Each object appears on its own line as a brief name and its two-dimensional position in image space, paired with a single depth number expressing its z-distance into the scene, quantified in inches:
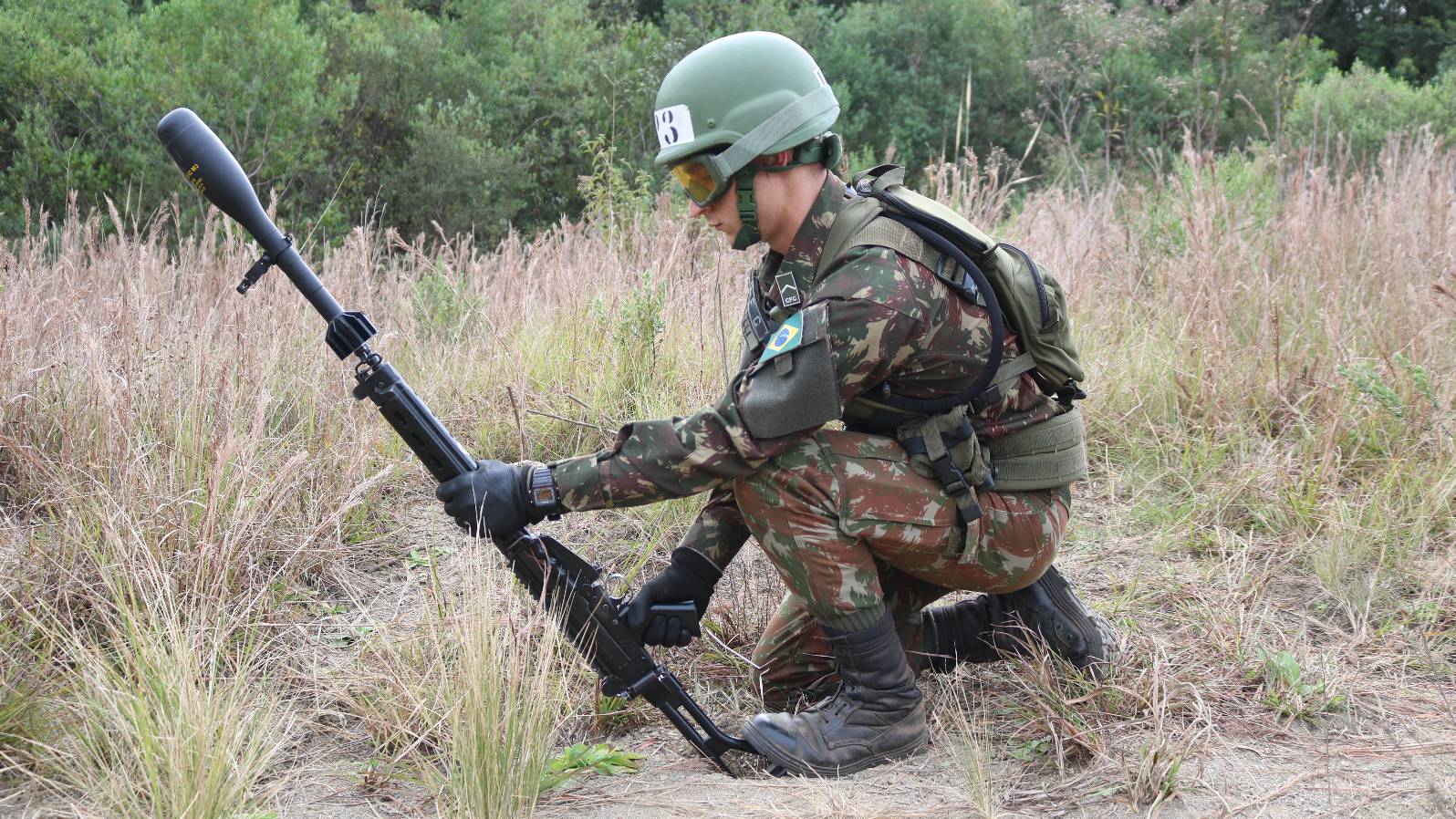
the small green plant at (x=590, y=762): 103.7
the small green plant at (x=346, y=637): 126.7
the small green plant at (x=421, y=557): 145.4
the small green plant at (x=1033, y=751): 110.3
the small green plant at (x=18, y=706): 96.5
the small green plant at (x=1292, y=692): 116.5
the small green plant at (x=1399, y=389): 145.6
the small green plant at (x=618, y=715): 117.4
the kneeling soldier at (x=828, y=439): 100.2
